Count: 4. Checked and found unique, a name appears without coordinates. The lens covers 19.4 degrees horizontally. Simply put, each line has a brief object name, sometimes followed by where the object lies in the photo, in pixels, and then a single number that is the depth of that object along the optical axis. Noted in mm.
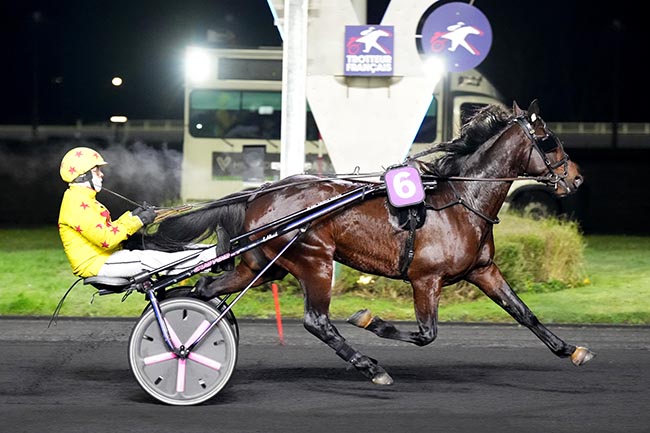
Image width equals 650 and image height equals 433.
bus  29915
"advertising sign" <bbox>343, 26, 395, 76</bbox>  20168
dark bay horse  12440
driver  11648
